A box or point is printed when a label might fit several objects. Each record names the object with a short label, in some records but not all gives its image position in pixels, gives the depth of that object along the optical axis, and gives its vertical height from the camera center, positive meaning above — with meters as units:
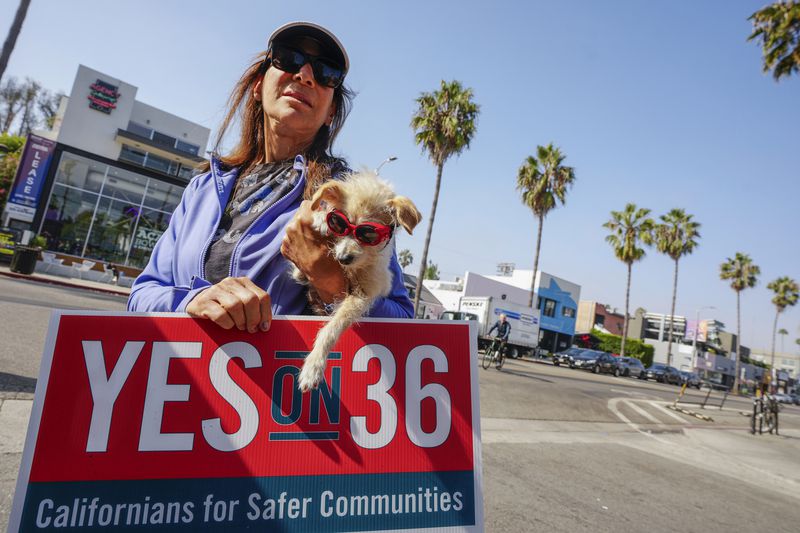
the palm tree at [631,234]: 36.22 +10.46
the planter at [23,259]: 17.41 -0.23
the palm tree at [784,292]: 48.47 +10.81
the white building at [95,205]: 25.72 +3.72
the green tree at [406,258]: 77.18 +11.44
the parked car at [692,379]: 36.59 -0.38
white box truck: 28.77 +1.55
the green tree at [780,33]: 12.52 +10.21
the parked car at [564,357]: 30.30 -0.39
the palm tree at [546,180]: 30.27 +11.40
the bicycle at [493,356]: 16.47 -0.63
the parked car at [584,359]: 29.54 -0.27
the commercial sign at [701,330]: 63.22 +6.53
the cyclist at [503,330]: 15.50 +0.36
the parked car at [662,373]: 34.97 -0.30
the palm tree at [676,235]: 38.81 +11.85
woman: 1.33 +0.28
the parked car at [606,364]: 29.63 -0.34
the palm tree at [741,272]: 43.72 +10.89
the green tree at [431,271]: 81.29 +10.10
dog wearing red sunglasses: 1.34 +0.24
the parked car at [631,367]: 31.42 -0.20
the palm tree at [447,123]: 21.48 +9.91
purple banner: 25.06 +4.70
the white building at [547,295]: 42.91 +4.68
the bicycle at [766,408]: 13.35 -0.58
